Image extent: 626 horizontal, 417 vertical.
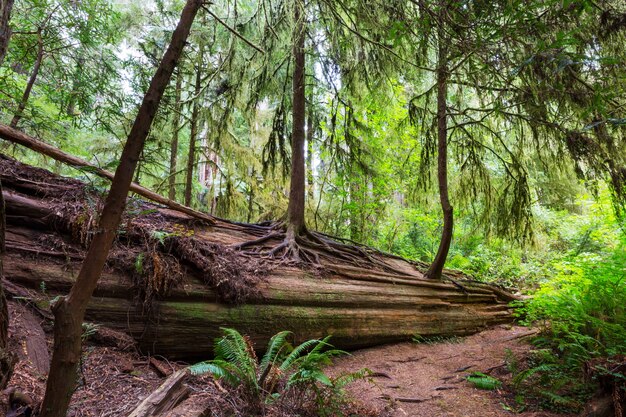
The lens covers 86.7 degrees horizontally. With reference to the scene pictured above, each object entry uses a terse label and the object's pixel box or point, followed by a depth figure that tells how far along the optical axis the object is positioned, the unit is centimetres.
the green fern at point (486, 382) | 422
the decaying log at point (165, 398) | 246
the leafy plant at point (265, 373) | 300
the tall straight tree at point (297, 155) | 670
